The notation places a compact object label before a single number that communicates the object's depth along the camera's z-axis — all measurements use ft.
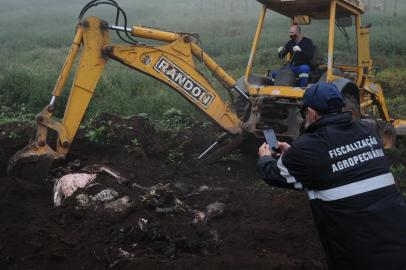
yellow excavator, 20.67
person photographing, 10.21
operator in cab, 25.36
